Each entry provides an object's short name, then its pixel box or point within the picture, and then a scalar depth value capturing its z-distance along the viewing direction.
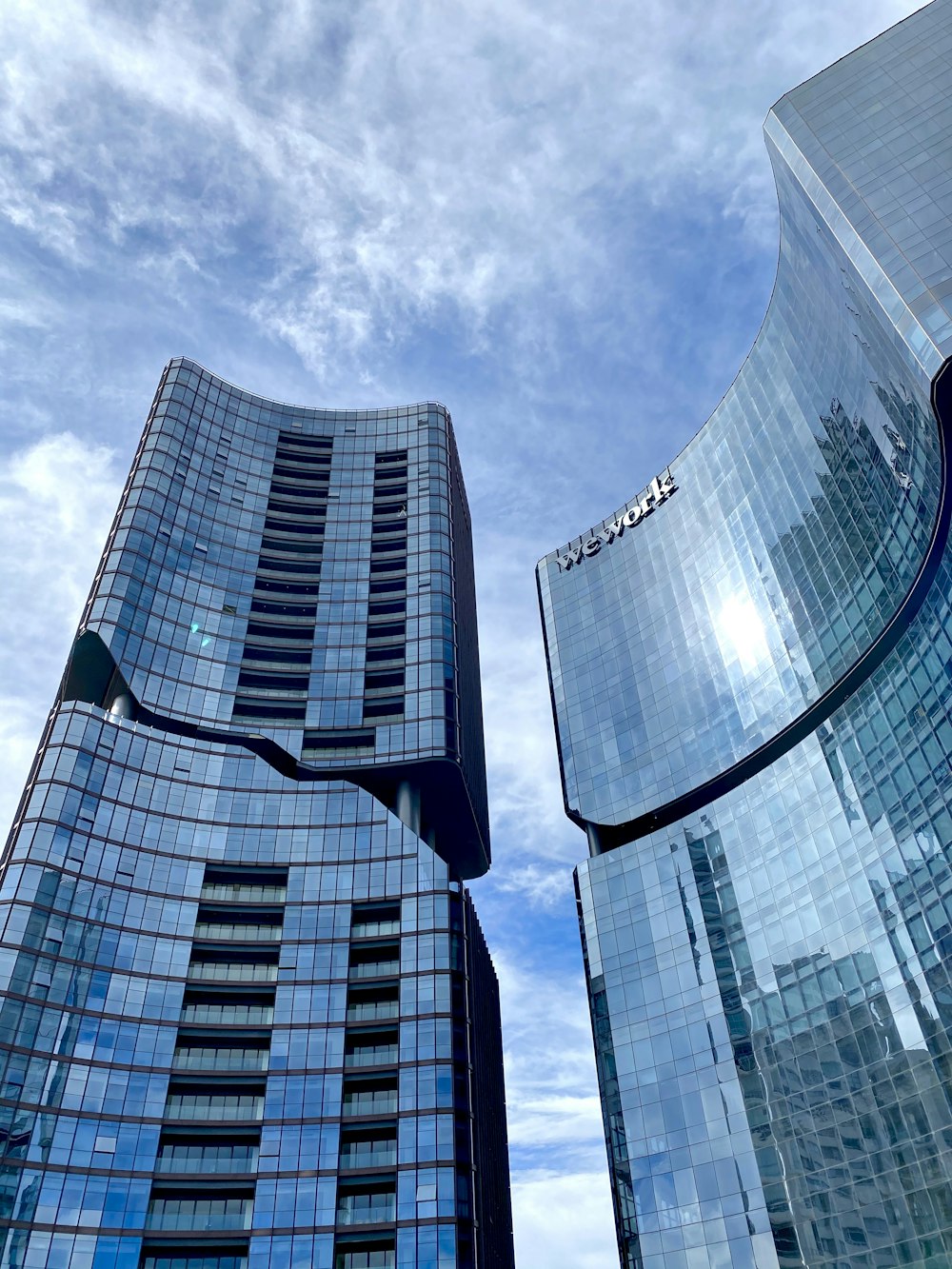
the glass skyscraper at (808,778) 71.31
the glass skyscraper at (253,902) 75.38
